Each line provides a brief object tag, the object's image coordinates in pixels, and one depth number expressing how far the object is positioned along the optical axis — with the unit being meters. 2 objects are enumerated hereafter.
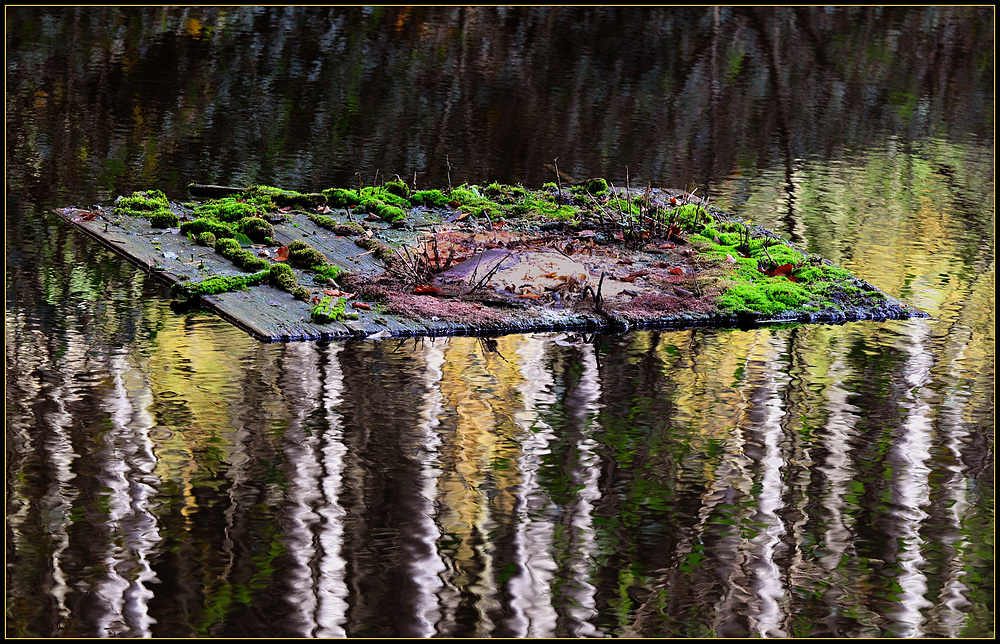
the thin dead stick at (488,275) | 13.03
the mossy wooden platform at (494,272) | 12.50
